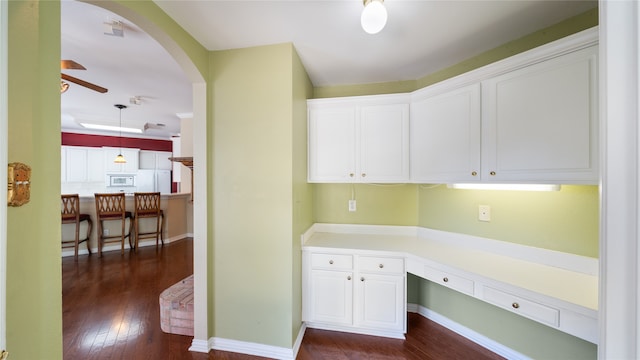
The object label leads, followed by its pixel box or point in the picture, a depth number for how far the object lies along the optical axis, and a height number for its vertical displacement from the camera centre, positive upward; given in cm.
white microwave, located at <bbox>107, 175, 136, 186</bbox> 645 -4
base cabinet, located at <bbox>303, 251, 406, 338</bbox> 201 -96
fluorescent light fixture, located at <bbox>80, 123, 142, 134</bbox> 558 +122
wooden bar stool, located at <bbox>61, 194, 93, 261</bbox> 383 -59
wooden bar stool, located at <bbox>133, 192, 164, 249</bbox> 432 -59
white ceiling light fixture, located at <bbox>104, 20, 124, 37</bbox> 185 +117
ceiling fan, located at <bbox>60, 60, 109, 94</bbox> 219 +104
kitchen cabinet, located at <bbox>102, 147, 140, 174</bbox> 638 +47
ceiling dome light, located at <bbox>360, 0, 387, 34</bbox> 124 +84
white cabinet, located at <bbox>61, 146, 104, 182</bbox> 595 +36
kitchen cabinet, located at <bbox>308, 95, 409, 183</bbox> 219 +36
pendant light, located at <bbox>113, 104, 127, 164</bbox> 588 +47
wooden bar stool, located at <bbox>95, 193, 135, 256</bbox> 408 -58
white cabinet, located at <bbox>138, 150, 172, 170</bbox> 678 +52
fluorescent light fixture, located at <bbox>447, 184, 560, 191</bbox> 167 -7
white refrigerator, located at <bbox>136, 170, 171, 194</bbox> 674 -7
